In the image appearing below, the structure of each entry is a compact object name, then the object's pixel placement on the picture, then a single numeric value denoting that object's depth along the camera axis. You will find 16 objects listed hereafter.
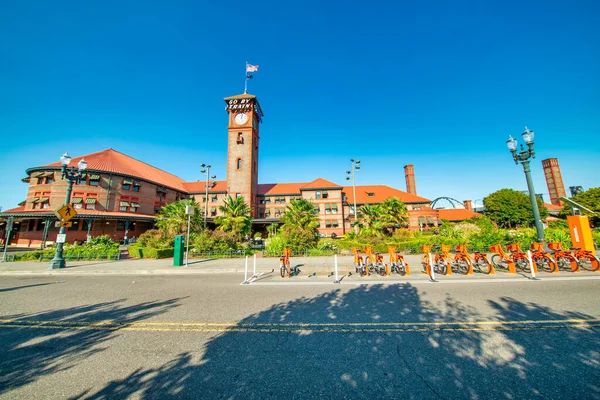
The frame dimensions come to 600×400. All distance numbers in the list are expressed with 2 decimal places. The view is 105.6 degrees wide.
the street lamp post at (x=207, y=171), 28.19
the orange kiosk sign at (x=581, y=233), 11.82
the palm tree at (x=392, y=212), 29.28
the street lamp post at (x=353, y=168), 28.81
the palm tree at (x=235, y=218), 24.10
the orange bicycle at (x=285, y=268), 10.29
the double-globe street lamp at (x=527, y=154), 12.42
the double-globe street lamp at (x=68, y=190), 13.66
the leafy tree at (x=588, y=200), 46.20
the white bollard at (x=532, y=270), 8.97
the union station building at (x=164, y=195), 33.72
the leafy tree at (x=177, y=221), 21.66
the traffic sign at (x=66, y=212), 13.25
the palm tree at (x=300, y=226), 19.25
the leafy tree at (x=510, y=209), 49.38
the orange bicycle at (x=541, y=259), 9.96
